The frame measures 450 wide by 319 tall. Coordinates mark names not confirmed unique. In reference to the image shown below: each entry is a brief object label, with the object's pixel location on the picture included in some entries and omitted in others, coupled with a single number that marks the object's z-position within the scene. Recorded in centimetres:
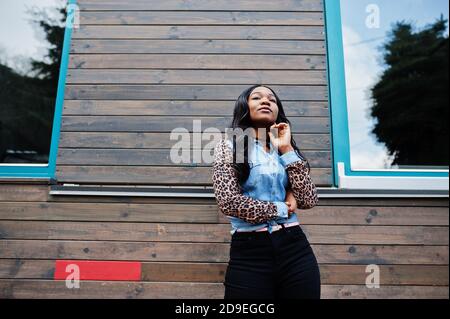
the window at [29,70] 293
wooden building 232
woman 140
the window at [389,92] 250
